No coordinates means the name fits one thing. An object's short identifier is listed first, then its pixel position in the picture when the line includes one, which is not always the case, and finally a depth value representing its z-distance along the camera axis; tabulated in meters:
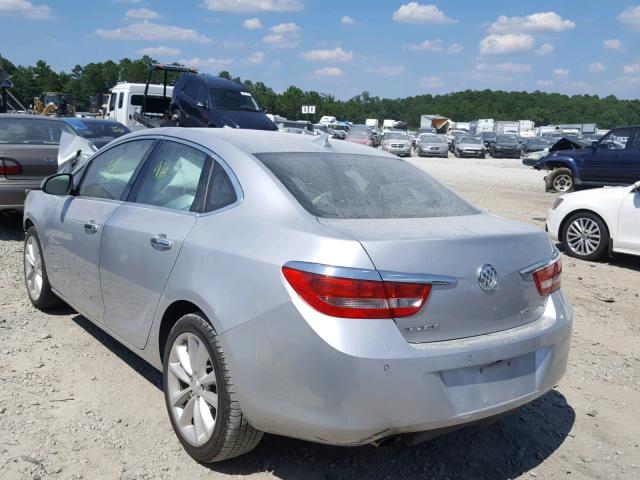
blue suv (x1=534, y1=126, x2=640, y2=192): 14.97
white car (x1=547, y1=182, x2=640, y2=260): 7.92
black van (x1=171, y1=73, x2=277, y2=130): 15.61
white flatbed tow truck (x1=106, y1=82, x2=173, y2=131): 19.39
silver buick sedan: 2.50
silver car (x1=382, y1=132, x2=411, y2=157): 35.50
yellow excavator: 39.78
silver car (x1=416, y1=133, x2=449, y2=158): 37.53
